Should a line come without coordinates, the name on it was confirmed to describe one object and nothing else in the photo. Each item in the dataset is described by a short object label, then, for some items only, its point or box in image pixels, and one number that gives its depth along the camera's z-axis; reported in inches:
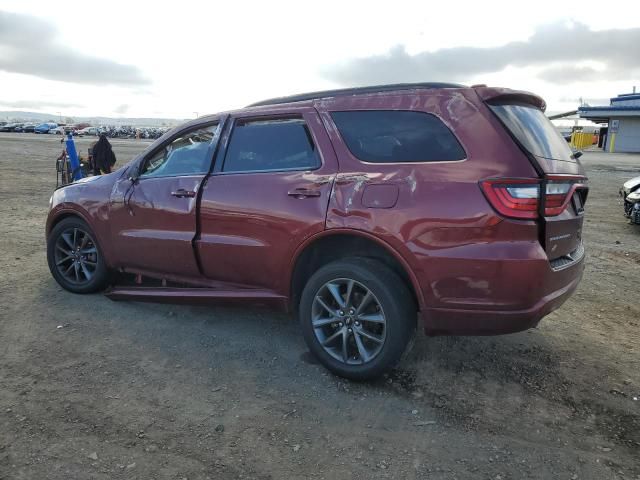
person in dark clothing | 484.7
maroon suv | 116.3
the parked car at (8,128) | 3101.1
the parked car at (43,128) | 2952.8
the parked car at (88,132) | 2739.9
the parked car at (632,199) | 331.9
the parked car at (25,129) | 3106.5
